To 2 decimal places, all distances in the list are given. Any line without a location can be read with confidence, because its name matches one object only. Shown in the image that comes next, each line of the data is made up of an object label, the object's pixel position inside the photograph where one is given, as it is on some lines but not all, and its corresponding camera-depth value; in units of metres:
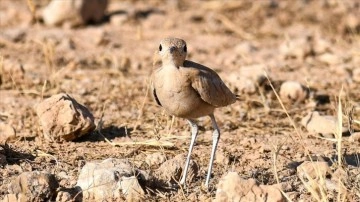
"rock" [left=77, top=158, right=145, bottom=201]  9.66
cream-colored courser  9.76
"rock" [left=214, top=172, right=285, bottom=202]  9.20
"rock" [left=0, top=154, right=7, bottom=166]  10.49
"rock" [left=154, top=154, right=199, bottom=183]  10.48
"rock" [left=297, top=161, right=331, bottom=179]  10.16
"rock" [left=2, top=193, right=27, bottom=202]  9.18
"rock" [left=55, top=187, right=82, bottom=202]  9.38
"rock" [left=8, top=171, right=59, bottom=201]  9.23
